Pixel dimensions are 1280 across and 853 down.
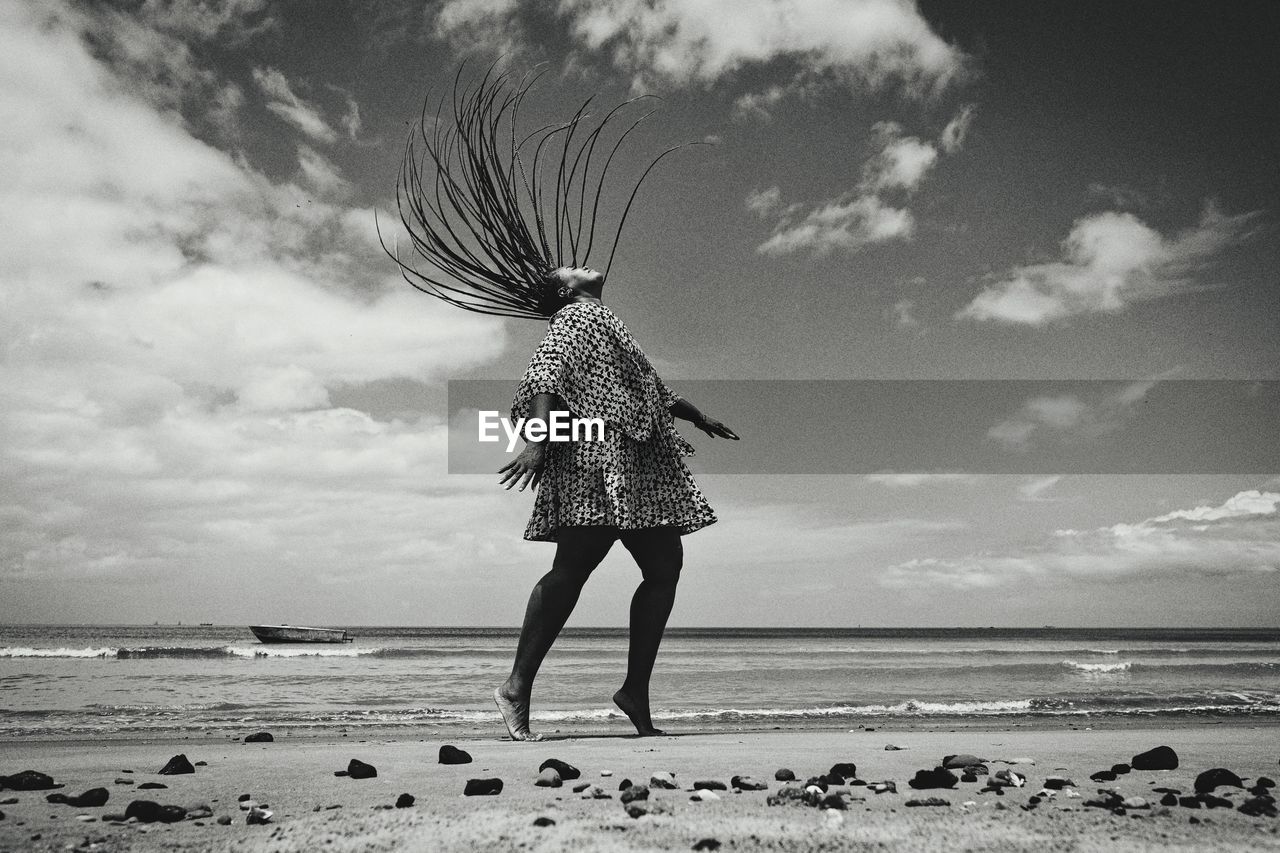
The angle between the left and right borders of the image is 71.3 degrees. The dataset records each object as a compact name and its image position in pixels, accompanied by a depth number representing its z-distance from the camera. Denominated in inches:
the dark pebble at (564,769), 90.7
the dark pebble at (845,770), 92.0
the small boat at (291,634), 1240.8
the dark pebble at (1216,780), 83.4
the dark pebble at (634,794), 76.5
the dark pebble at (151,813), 71.7
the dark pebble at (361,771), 95.3
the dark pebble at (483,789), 82.5
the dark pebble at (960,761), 99.3
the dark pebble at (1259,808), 70.8
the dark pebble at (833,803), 73.7
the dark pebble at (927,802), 76.2
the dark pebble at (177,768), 97.7
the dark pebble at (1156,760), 101.0
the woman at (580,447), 126.1
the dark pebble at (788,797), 76.3
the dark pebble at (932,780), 85.5
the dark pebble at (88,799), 77.8
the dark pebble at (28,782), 86.0
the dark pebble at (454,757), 104.6
